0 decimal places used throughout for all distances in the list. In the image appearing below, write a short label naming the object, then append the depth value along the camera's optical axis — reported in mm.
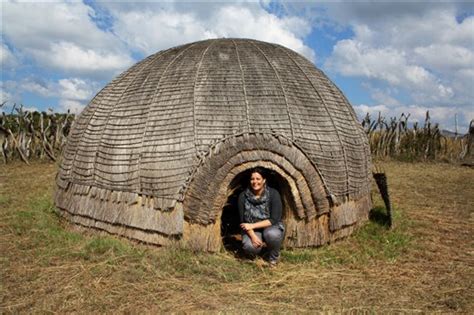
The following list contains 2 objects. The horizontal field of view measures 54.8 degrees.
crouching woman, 6664
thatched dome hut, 6941
